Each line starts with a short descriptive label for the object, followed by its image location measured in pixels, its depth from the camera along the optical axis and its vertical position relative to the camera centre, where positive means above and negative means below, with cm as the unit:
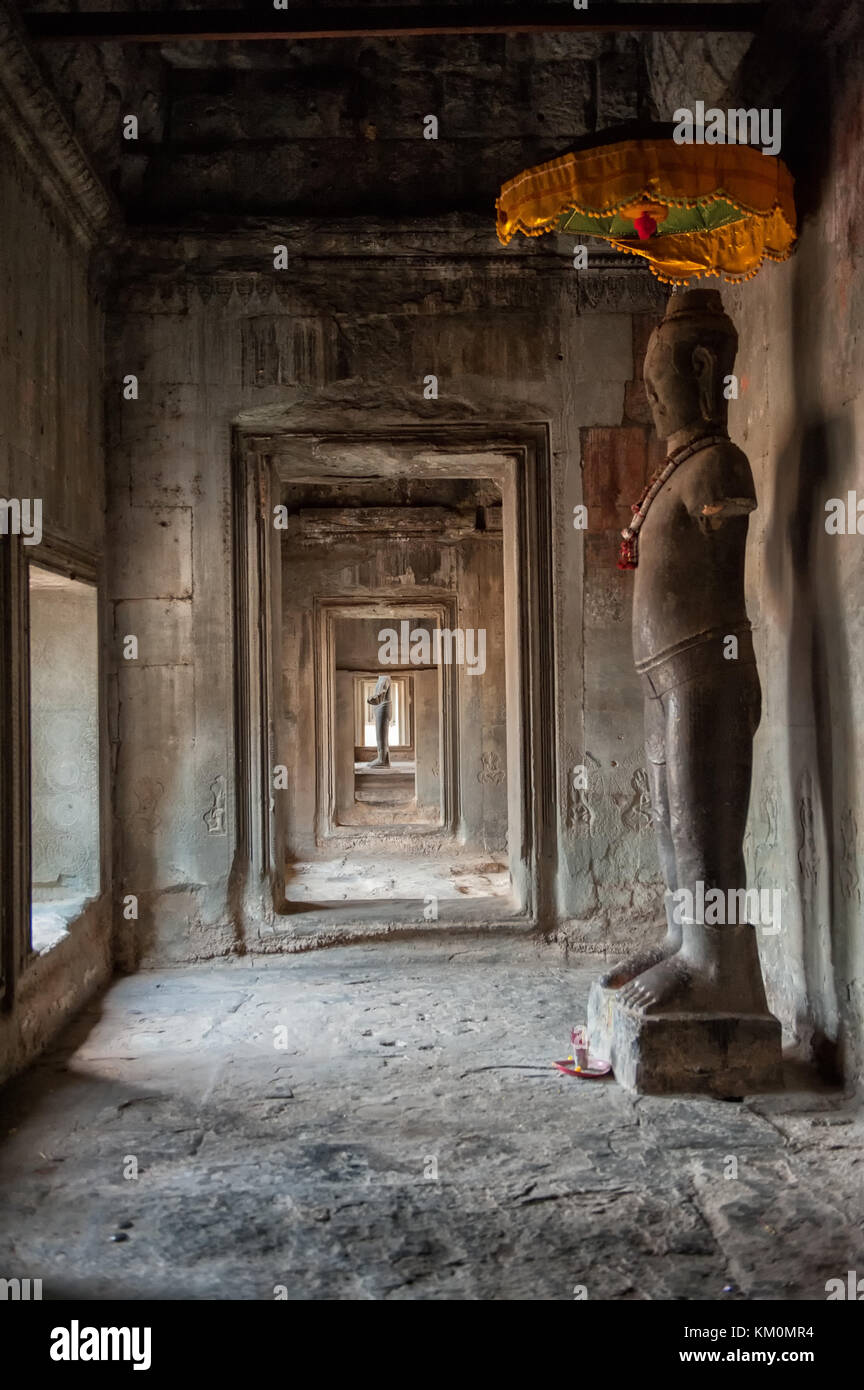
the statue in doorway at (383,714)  1941 +10
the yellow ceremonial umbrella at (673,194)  426 +210
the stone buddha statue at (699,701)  434 +5
